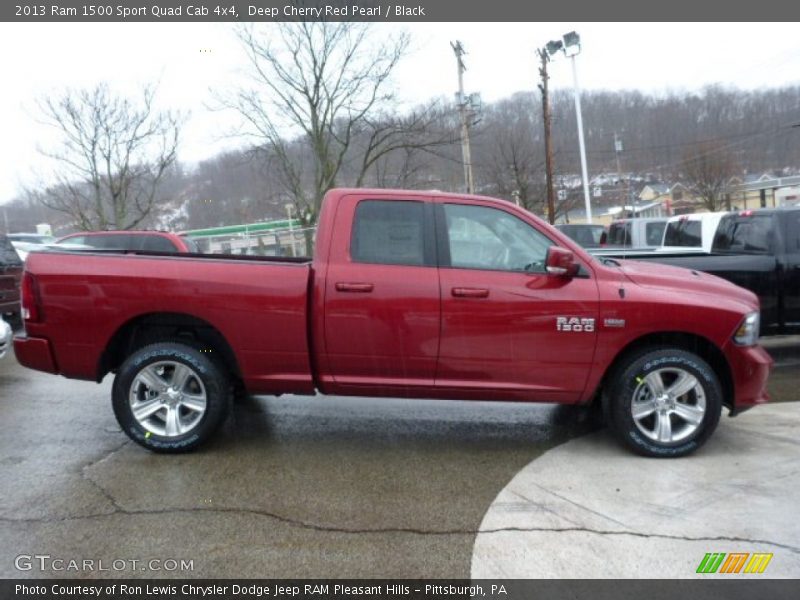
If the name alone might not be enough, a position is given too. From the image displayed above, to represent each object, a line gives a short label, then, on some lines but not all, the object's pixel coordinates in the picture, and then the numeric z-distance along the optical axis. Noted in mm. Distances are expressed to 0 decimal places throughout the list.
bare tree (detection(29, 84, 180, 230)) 21984
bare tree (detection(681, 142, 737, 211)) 41344
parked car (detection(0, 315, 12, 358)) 6898
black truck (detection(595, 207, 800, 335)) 7012
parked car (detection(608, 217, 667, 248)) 14742
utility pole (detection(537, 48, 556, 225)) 26406
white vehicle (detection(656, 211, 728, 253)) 9992
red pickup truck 4277
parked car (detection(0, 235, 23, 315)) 8844
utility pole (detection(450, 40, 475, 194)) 25781
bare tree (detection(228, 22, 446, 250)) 24781
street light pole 30562
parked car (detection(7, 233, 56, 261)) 19211
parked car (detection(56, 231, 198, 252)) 10562
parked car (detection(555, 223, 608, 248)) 21078
